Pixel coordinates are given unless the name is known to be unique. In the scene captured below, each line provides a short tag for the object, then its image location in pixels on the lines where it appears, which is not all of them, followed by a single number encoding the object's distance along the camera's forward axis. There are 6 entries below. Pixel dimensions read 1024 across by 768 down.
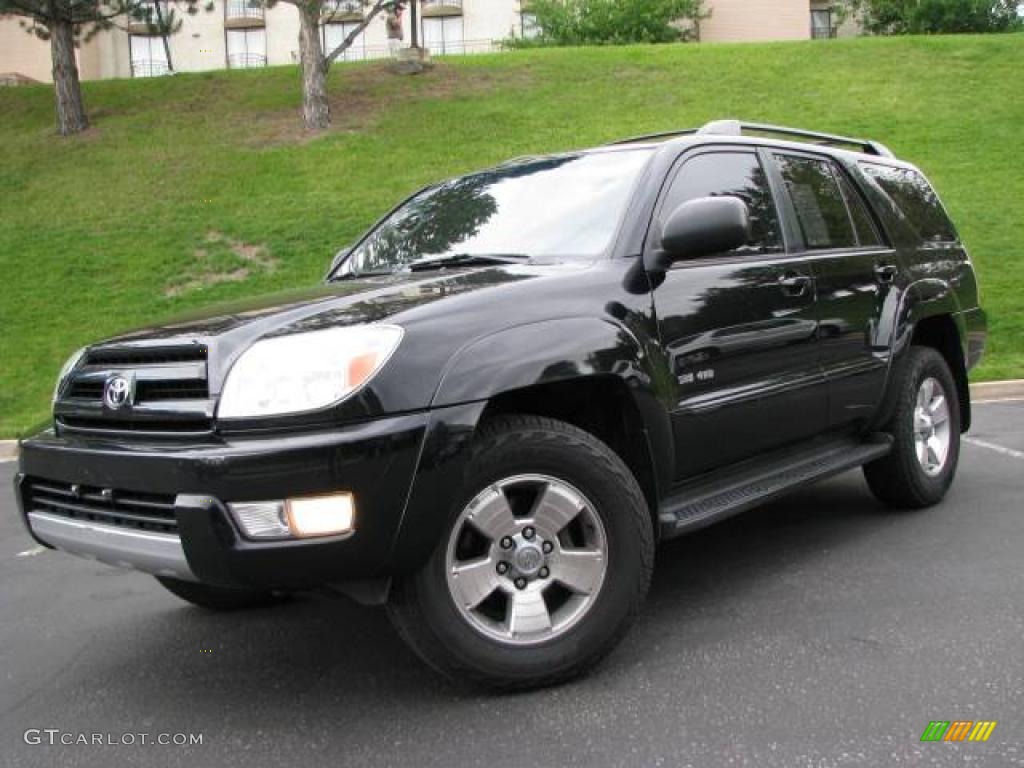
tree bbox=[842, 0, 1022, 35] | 39.75
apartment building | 45.59
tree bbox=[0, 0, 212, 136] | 19.09
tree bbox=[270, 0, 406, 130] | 19.64
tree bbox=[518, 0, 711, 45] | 41.19
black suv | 2.55
